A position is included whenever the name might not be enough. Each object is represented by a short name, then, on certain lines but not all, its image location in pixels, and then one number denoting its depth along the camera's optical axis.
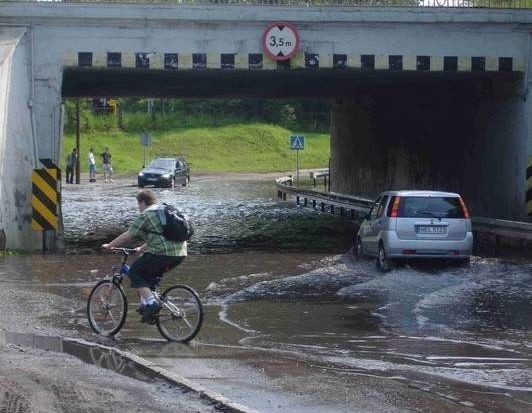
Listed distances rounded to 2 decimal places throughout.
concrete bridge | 21.88
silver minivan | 19.12
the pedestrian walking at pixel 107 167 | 61.56
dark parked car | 55.62
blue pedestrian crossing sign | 47.69
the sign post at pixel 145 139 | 66.71
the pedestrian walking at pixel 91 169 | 60.37
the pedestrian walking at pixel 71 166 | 57.06
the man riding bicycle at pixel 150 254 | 11.80
